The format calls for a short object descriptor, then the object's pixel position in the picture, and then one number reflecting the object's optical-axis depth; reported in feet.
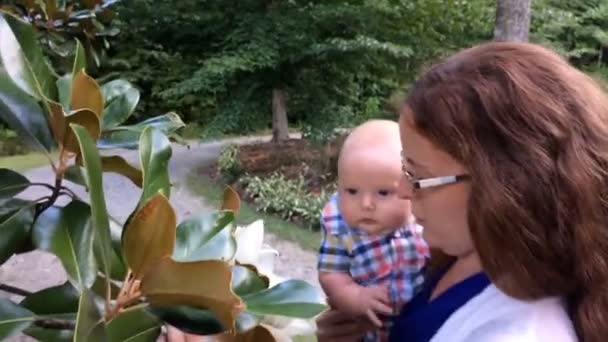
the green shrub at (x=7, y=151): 45.55
